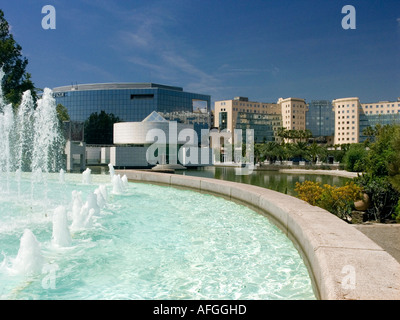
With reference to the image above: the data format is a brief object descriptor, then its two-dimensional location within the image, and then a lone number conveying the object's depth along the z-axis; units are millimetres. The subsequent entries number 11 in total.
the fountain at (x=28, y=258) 5327
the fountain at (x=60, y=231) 6809
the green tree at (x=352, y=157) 50562
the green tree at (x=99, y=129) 82125
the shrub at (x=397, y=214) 9516
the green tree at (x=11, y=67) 37500
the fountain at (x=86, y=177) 19938
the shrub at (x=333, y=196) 10445
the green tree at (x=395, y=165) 8508
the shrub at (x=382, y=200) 10852
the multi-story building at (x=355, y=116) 137250
